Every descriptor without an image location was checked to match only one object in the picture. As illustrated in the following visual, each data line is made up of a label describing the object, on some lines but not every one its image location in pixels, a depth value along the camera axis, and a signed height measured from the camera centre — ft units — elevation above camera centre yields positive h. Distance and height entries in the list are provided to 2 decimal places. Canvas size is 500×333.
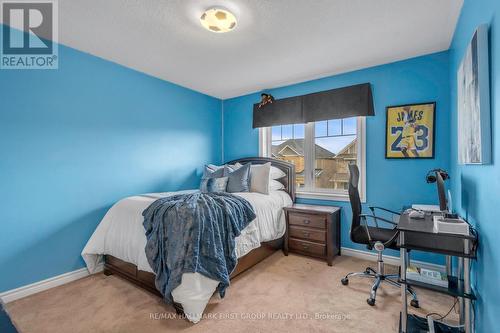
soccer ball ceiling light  6.22 +4.07
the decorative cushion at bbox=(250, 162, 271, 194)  10.63 -0.51
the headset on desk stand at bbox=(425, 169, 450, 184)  6.81 -0.34
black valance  9.77 +2.84
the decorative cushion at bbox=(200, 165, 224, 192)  11.02 -0.34
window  10.47 +0.72
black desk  4.45 -1.62
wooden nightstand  9.32 -2.68
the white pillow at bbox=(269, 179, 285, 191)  11.23 -0.91
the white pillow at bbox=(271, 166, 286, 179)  11.66 -0.30
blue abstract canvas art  3.97 +1.26
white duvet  5.86 -2.47
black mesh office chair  6.70 -2.15
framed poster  8.57 +1.38
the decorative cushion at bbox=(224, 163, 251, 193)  10.53 -0.59
